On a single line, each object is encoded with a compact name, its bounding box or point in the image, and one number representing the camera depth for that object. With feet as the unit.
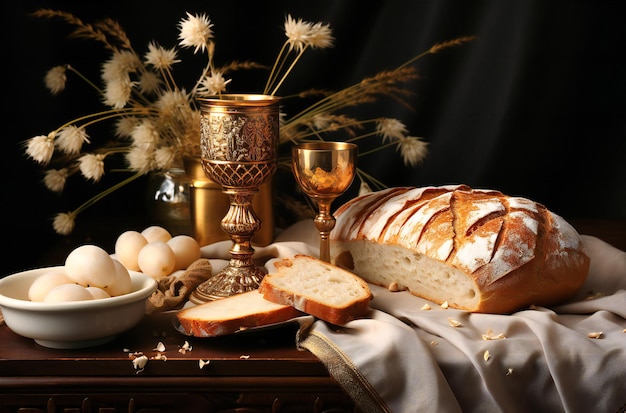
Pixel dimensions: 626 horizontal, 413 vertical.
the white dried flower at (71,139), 7.22
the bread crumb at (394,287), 6.44
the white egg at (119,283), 5.49
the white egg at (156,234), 7.05
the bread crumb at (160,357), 5.18
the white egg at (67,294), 5.17
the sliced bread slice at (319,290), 5.54
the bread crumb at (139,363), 5.14
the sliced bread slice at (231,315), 5.35
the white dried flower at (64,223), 7.57
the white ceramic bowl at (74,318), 5.08
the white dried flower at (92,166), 7.40
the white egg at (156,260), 6.53
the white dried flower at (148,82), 7.99
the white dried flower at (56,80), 7.82
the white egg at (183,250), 6.81
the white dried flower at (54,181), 7.81
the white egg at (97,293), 5.33
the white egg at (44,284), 5.39
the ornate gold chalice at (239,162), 5.93
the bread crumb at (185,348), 5.30
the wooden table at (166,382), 5.16
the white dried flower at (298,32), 6.89
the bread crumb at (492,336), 5.43
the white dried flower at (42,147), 6.86
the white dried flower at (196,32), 6.63
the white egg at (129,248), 6.68
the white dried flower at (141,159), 7.50
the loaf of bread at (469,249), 5.78
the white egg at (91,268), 5.41
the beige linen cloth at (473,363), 5.11
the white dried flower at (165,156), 7.39
